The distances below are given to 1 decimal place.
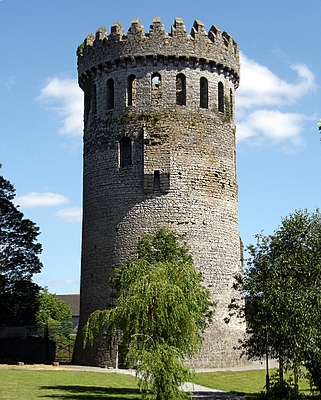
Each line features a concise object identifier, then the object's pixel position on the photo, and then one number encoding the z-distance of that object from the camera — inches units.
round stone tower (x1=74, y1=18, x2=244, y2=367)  1285.7
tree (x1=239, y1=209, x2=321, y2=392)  775.7
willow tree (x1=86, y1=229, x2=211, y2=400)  665.6
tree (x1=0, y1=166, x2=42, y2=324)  1578.5
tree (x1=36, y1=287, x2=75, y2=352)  2060.8
